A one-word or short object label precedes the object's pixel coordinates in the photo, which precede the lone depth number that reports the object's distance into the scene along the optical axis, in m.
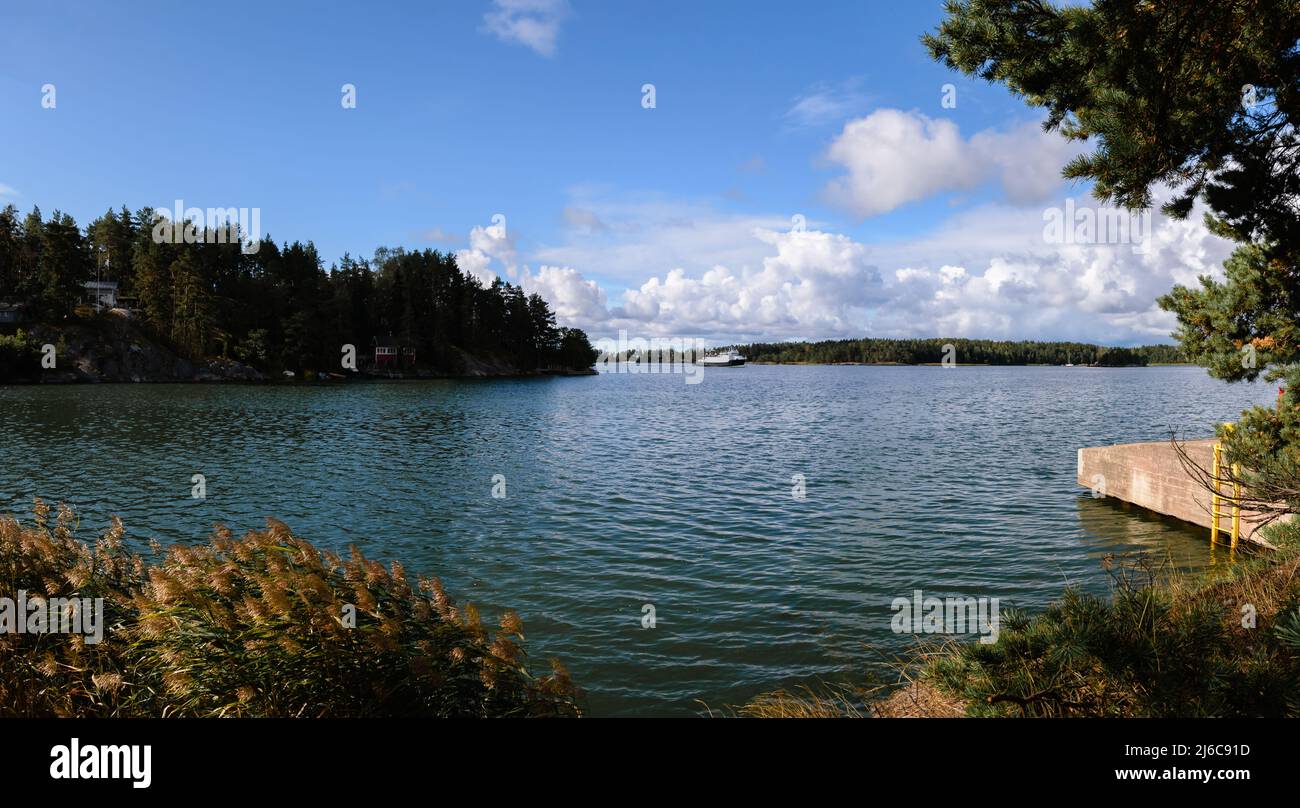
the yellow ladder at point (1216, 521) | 15.85
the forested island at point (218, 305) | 105.81
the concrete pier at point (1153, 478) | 20.47
